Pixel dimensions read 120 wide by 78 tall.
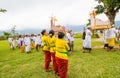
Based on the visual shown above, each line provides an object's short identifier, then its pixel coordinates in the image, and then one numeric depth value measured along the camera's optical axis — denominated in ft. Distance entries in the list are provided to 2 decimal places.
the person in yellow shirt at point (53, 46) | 12.13
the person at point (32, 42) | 26.82
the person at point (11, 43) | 29.41
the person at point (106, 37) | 19.39
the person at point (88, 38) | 18.06
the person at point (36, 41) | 23.92
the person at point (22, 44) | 24.49
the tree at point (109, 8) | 27.47
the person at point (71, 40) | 19.66
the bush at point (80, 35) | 43.38
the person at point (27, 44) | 22.94
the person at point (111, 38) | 18.83
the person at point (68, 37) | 19.12
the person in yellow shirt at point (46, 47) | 12.79
